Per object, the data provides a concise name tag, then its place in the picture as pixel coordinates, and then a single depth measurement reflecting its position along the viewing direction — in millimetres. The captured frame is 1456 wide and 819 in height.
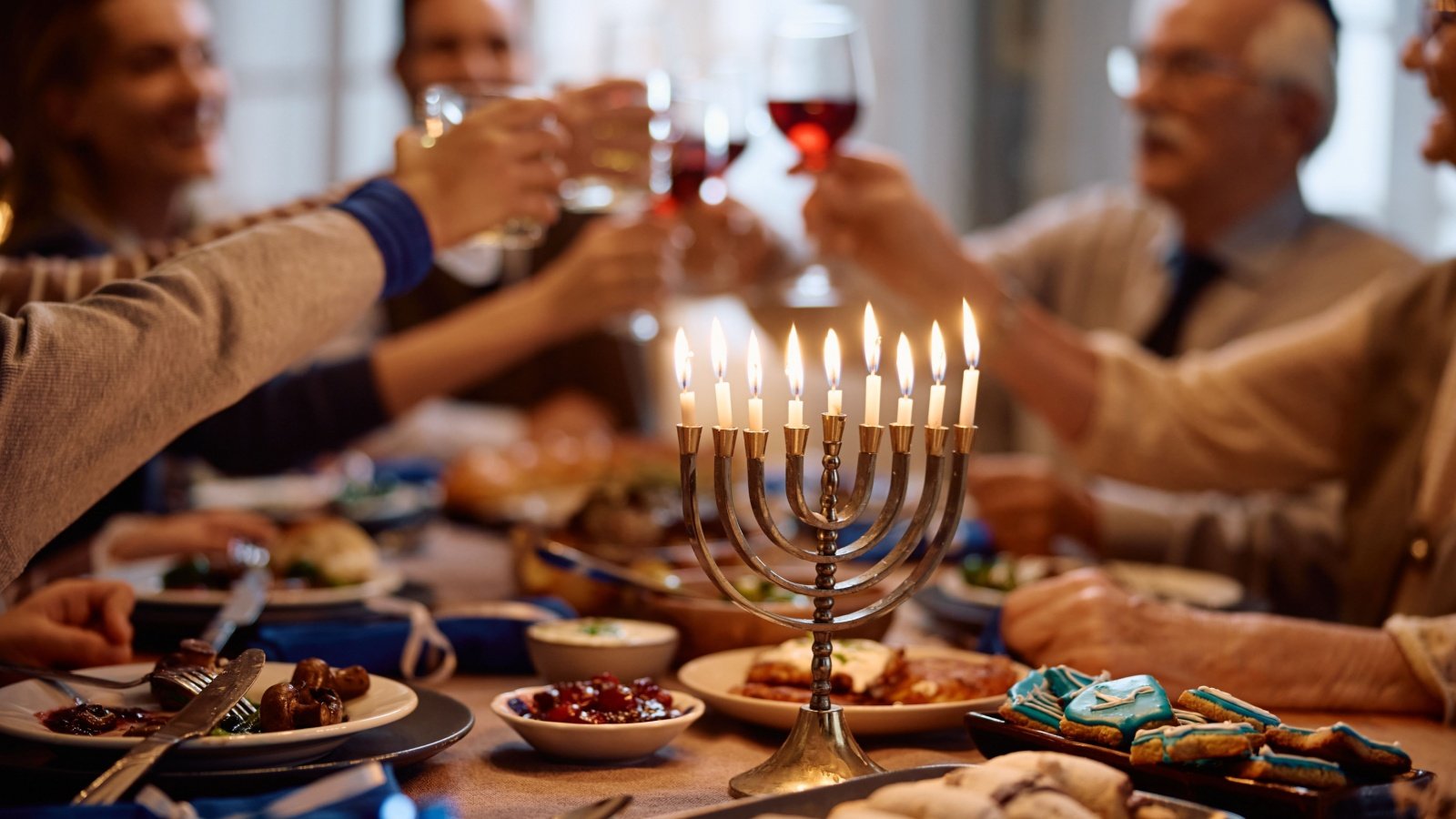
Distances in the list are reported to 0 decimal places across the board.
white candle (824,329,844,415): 908
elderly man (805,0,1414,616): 2287
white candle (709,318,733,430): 900
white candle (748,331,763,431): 917
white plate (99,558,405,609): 1394
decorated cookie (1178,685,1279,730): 917
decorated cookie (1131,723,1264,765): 854
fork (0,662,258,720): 992
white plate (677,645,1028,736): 1067
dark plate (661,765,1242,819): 763
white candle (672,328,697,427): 918
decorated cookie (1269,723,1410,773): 850
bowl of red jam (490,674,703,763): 992
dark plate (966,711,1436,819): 810
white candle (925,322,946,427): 897
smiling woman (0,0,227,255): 2637
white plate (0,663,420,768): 843
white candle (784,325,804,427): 904
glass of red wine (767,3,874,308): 1750
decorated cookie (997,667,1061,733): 964
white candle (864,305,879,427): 922
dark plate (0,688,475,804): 854
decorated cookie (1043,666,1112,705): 996
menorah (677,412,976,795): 931
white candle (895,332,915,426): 903
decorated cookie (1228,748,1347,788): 830
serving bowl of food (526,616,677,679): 1215
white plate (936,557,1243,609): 1604
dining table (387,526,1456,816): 943
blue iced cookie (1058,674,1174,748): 908
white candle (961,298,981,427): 926
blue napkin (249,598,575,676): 1217
